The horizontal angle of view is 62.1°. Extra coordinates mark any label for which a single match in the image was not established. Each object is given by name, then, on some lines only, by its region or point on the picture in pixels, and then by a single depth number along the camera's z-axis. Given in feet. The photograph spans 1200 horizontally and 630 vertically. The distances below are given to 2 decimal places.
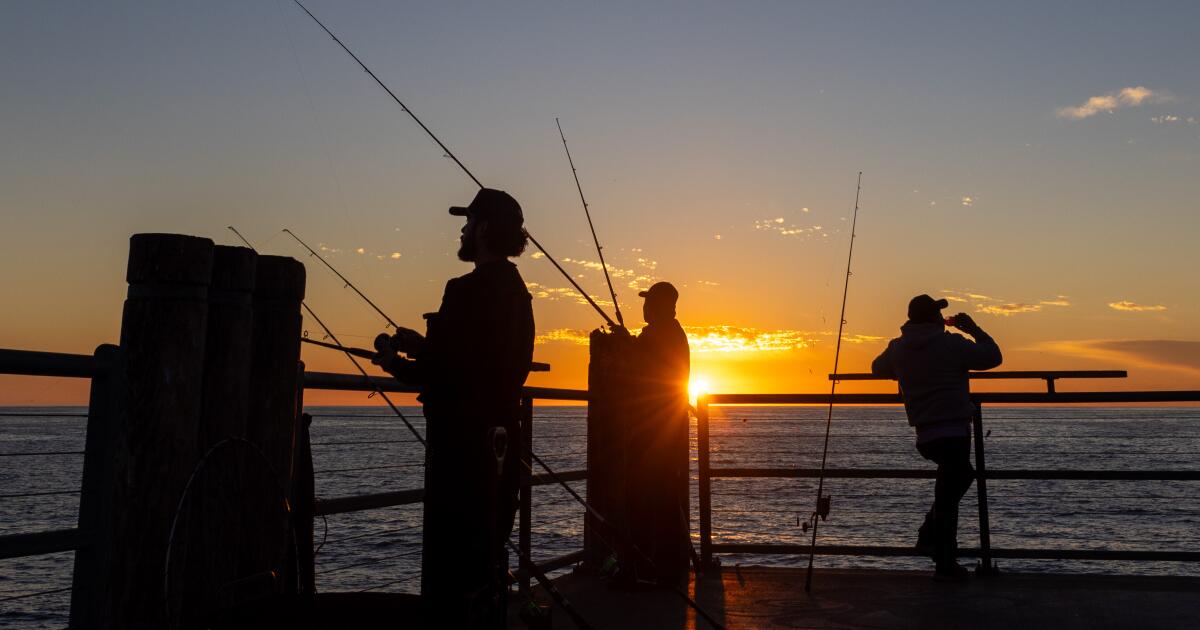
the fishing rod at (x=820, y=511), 19.26
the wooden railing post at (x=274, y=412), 10.33
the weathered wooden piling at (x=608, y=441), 19.80
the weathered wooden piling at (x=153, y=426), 8.87
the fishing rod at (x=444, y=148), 16.78
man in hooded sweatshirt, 20.67
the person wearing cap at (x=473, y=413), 9.84
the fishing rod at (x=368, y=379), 11.76
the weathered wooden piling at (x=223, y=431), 9.61
